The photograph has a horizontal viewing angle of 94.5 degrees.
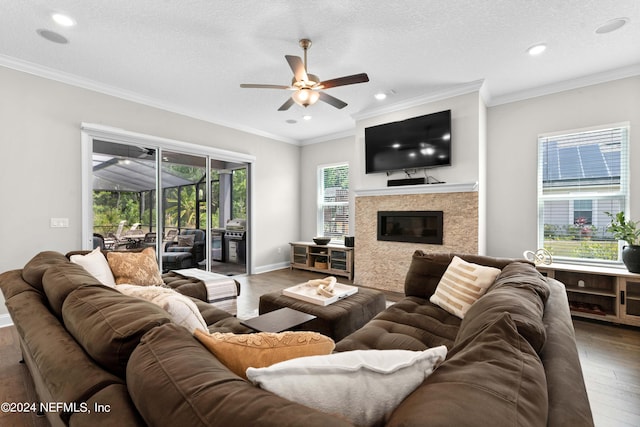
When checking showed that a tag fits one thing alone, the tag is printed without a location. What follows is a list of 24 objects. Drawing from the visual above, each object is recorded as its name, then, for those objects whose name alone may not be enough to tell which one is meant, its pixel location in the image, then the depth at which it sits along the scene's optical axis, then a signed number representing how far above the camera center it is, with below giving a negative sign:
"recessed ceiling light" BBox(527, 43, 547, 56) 2.97 +1.67
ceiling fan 2.64 +1.22
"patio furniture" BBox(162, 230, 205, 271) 4.61 -0.62
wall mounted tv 4.09 +1.01
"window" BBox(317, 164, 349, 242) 6.17 +0.24
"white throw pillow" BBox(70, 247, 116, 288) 2.54 -0.46
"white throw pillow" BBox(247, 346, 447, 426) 0.69 -0.41
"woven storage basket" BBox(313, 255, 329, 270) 5.80 -0.99
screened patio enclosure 3.99 +0.22
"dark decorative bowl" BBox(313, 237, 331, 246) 5.84 -0.55
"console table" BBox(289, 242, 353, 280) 5.45 -0.91
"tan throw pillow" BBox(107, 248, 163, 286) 2.73 -0.52
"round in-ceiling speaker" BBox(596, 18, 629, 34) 2.60 +1.68
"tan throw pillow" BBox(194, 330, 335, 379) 0.85 -0.41
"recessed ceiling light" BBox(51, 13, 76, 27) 2.51 +1.68
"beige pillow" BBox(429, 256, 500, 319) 2.11 -0.55
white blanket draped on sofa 2.97 -0.80
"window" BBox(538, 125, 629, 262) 3.58 +0.27
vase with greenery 3.10 -0.31
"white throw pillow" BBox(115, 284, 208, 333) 1.29 -0.41
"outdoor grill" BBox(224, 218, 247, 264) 5.63 -0.55
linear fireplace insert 4.16 -0.21
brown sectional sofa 0.57 -0.39
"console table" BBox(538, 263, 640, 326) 3.11 -0.89
